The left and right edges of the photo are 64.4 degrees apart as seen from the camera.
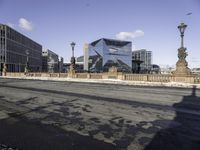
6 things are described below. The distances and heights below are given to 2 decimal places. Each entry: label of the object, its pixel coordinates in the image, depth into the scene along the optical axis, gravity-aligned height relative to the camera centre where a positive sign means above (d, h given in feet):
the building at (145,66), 336.55 +19.05
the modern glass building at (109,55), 308.39 +38.05
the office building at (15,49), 232.29 +39.62
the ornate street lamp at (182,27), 61.73 +18.42
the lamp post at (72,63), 92.49 +6.24
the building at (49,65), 411.67 +20.95
